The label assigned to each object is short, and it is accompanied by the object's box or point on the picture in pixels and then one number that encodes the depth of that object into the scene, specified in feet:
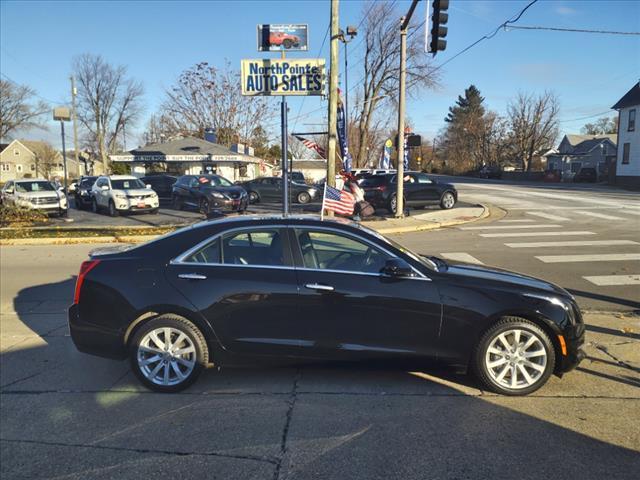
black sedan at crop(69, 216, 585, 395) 13.52
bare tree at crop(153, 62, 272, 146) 162.20
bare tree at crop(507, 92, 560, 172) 223.30
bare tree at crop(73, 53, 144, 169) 236.84
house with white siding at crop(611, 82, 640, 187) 131.23
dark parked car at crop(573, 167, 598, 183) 162.50
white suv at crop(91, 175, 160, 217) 67.51
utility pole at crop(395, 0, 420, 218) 56.49
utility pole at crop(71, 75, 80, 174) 153.89
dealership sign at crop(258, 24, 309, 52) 46.42
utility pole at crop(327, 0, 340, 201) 54.85
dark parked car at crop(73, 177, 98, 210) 83.24
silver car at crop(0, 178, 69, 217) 64.54
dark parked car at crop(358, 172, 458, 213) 65.41
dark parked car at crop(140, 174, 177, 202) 94.02
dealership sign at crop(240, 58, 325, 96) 48.98
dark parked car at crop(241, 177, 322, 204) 87.15
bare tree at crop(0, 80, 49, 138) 229.25
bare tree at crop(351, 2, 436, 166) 139.64
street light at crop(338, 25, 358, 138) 55.67
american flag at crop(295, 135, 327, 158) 53.92
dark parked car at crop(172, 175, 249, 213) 67.00
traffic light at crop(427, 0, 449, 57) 39.47
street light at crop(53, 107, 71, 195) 100.99
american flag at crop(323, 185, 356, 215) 31.42
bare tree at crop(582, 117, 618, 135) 323.41
